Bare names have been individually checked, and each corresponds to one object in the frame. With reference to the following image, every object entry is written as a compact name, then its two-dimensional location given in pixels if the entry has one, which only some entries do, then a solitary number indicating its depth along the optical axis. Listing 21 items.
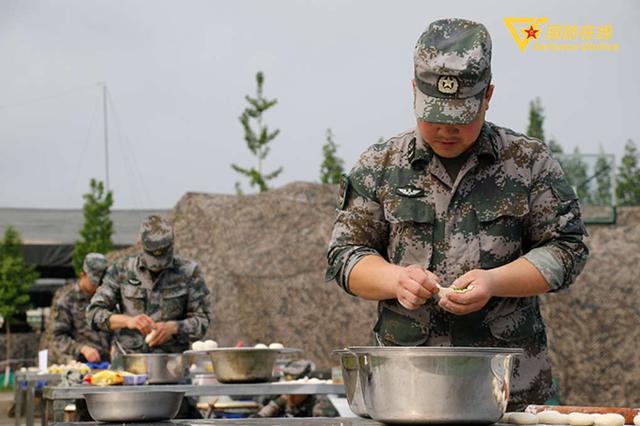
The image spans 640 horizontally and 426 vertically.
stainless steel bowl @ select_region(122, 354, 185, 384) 5.12
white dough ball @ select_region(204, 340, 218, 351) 5.87
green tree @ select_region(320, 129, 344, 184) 21.50
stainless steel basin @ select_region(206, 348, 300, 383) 5.10
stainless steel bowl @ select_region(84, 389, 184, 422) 2.43
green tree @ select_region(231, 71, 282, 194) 21.58
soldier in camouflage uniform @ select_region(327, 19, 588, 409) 2.57
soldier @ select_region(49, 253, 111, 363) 9.59
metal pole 24.88
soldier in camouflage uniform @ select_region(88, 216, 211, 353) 6.37
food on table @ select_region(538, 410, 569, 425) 2.18
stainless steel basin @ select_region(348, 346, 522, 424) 1.93
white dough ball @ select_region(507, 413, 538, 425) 2.12
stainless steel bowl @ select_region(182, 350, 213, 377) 6.67
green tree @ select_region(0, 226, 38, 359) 23.25
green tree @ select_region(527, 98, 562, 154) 24.09
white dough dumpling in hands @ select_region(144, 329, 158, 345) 6.04
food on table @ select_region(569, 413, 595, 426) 2.16
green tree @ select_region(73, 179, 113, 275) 22.70
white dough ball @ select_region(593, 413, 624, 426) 2.17
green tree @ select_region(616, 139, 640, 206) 13.95
